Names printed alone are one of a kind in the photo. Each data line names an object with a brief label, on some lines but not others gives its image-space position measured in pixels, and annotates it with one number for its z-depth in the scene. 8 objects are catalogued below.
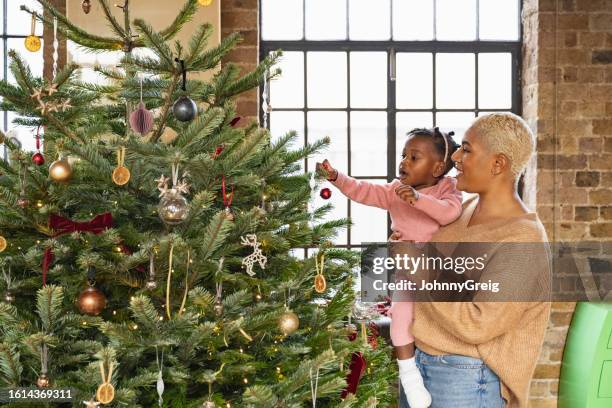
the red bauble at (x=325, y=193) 2.64
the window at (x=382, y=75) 4.93
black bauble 1.90
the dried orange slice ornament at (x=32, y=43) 2.54
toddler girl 2.26
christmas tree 1.72
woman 2.05
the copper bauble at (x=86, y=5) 2.68
